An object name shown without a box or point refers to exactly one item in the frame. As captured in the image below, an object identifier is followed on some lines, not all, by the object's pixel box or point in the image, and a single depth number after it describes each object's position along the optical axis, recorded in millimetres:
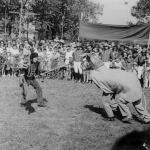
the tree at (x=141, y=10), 45162
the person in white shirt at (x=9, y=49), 13180
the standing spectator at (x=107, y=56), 12016
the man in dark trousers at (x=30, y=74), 7645
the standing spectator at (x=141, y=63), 11702
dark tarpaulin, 11366
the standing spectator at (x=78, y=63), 12412
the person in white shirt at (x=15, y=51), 13086
